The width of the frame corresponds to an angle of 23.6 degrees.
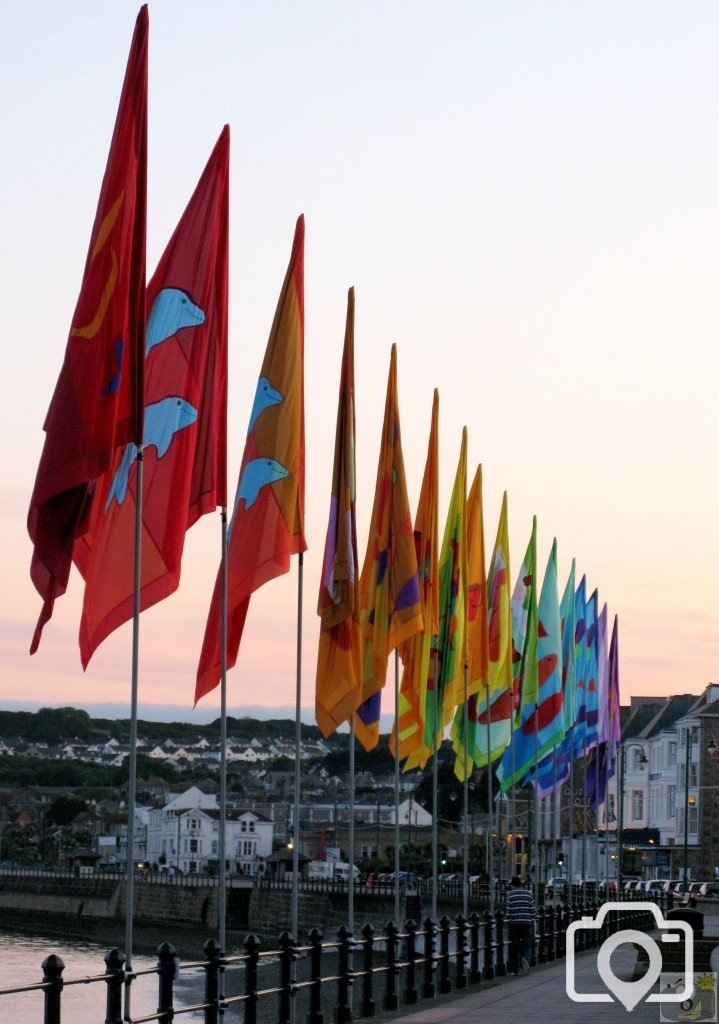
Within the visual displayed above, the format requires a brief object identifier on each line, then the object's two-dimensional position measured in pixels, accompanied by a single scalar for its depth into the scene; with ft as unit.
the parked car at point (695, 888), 325.11
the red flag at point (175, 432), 61.77
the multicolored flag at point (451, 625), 117.08
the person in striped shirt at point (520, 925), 110.22
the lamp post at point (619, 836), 220.27
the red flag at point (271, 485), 73.51
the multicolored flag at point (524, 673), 149.28
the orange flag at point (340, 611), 85.81
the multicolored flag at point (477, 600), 127.44
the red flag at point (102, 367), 55.98
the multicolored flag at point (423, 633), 108.88
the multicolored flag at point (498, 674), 134.92
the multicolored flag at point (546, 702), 151.33
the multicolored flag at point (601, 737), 183.62
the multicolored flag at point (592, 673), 176.96
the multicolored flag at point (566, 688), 165.27
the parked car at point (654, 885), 315.99
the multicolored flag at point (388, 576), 96.73
